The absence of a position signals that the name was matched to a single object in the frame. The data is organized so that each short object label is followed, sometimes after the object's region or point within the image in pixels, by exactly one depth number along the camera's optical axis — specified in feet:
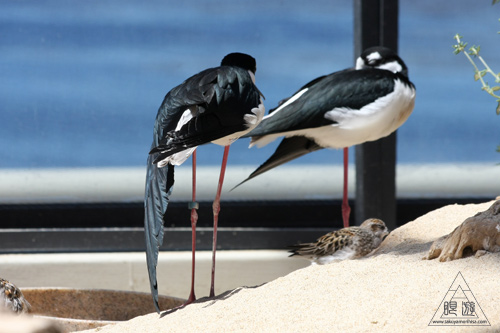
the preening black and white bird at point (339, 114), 26.59
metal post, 27.68
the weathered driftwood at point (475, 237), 25.77
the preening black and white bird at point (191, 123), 25.75
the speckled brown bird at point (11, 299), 25.93
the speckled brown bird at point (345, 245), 26.32
